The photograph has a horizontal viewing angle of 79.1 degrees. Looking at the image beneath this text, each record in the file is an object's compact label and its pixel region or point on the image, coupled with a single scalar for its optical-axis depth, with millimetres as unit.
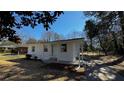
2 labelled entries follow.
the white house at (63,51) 4590
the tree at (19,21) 1846
